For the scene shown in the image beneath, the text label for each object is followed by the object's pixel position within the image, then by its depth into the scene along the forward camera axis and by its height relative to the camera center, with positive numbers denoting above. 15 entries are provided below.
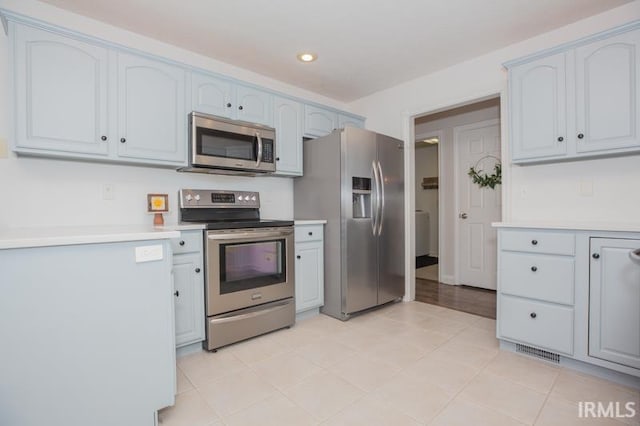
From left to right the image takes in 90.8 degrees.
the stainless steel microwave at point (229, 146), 2.42 +0.54
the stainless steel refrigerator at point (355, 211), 2.89 +0.00
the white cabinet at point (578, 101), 1.99 +0.75
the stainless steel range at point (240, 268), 2.27 -0.45
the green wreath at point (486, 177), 3.90 +0.41
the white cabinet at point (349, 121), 3.57 +1.05
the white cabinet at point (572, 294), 1.78 -0.53
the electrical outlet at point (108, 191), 2.29 +0.15
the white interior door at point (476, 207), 3.95 +0.04
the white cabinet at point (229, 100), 2.50 +0.95
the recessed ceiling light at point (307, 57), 2.82 +1.40
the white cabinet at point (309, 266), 2.85 -0.52
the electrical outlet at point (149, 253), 1.43 -0.19
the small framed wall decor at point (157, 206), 2.42 +0.05
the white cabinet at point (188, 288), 2.15 -0.53
